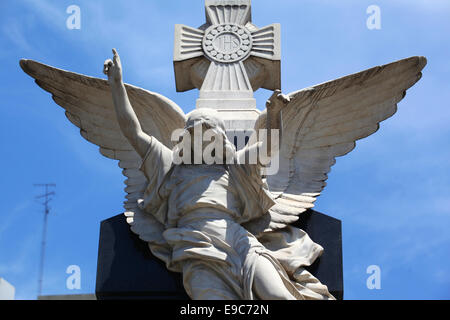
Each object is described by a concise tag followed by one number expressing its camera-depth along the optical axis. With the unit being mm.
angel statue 7441
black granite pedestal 8055
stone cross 9695
